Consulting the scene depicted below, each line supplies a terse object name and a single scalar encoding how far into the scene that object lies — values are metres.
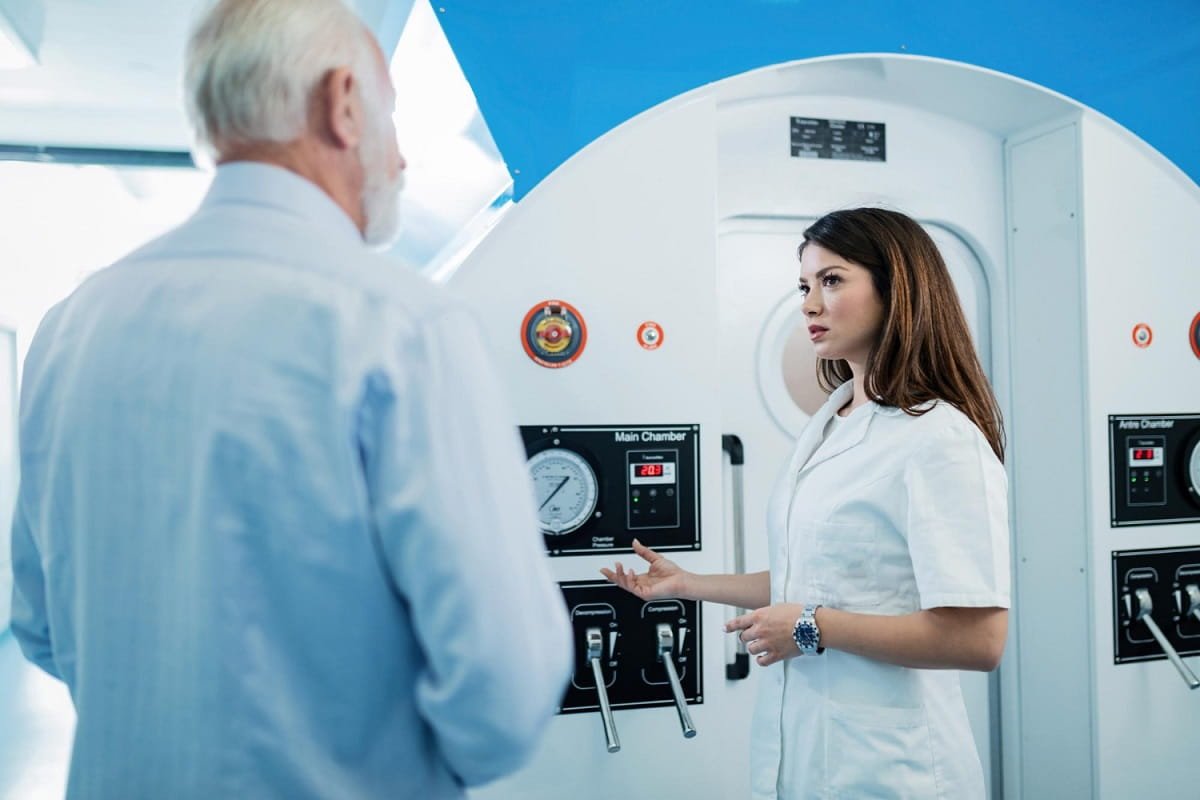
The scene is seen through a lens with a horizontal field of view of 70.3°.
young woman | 1.32
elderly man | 0.75
